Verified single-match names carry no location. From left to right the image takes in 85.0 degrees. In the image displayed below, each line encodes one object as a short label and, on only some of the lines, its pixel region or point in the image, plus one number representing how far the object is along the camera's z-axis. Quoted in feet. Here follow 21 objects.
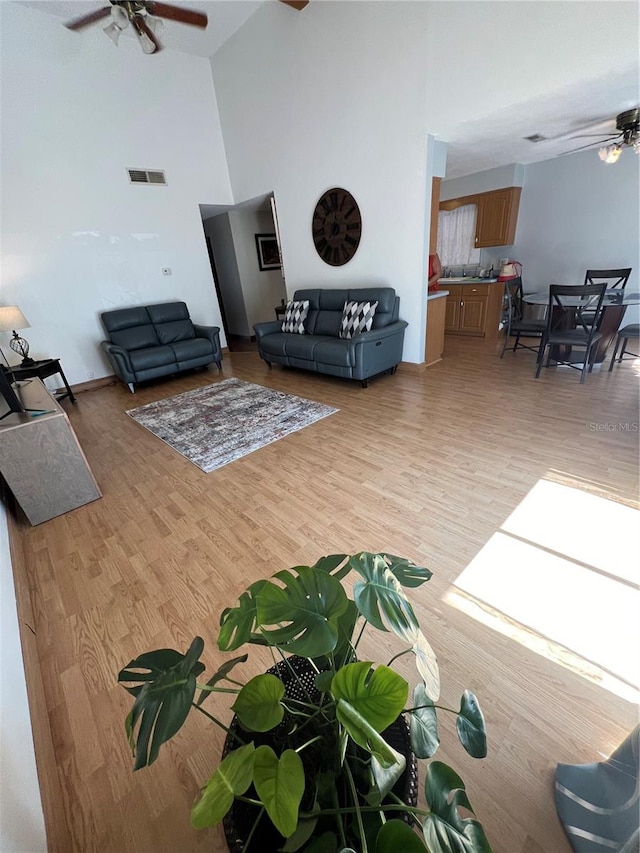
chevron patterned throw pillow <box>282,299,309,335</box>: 14.96
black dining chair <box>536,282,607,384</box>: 10.91
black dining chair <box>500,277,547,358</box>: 13.71
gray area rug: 9.64
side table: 12.74
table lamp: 11.68
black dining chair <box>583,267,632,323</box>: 13.82
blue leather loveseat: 14.47
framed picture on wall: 21.74
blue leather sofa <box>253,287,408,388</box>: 12.15
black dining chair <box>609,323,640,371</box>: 12.07
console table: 6.63
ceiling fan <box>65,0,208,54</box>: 8.08
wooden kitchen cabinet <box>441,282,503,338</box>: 17.44
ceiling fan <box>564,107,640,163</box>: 10.31
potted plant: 1.62
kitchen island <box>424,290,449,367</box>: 13.44
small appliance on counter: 16.90
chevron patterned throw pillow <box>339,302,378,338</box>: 12.59
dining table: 11.76
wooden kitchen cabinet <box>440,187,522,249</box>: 17.49
